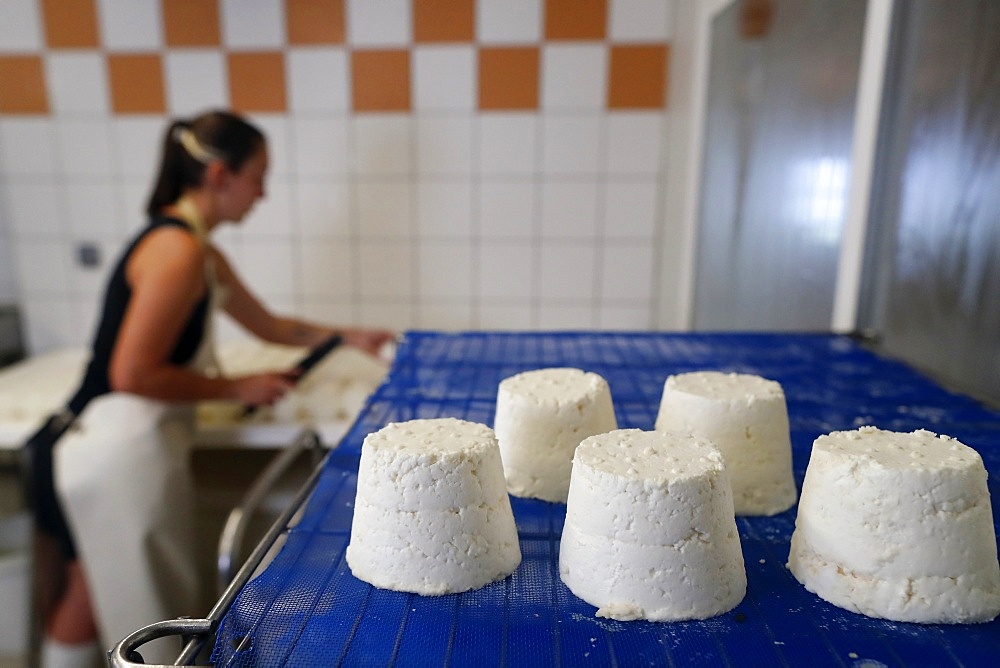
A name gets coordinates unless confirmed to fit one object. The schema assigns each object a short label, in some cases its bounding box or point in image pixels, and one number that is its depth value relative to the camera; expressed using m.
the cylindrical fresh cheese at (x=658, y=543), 0.53
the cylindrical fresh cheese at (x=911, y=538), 0.52
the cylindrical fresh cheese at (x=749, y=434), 0.69
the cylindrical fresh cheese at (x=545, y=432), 0.73
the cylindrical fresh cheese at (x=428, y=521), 0.56
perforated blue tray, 0.48
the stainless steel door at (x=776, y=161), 1.22
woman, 1.44
